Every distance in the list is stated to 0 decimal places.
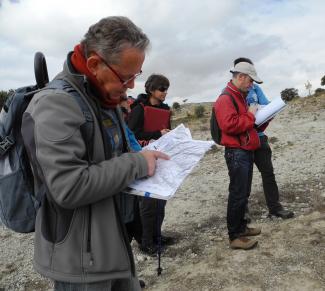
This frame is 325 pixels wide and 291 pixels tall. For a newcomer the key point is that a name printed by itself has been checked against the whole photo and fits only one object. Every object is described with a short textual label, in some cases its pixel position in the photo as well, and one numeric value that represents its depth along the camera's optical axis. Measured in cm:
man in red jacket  405
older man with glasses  145
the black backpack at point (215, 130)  428
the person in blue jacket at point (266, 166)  488
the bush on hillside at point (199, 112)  2227
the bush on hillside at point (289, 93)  2538
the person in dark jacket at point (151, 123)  427
